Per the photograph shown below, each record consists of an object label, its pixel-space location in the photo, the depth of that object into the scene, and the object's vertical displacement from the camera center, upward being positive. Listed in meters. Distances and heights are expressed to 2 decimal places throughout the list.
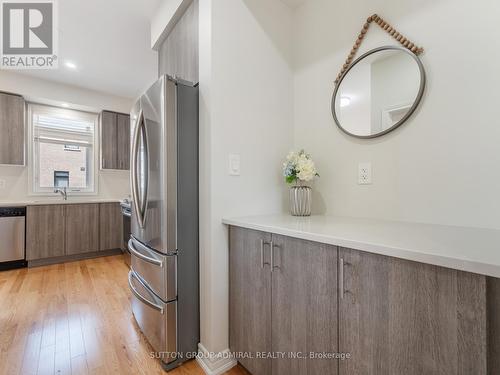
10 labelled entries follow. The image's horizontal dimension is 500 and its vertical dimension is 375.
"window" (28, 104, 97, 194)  3.68 +0.68
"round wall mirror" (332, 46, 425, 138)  1.30 +0.60
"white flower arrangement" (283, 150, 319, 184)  1.54 +0.14
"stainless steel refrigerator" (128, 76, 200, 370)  1.38 -0.17
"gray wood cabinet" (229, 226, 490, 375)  0.63 -0.44
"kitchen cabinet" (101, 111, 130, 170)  3.98 +0.88
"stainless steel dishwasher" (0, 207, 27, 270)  3.00 -0.62
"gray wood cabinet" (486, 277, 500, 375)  0.62 -0.39
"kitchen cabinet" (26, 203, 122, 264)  3.20 -0.60
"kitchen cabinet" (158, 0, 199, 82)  1.66 +1.15
